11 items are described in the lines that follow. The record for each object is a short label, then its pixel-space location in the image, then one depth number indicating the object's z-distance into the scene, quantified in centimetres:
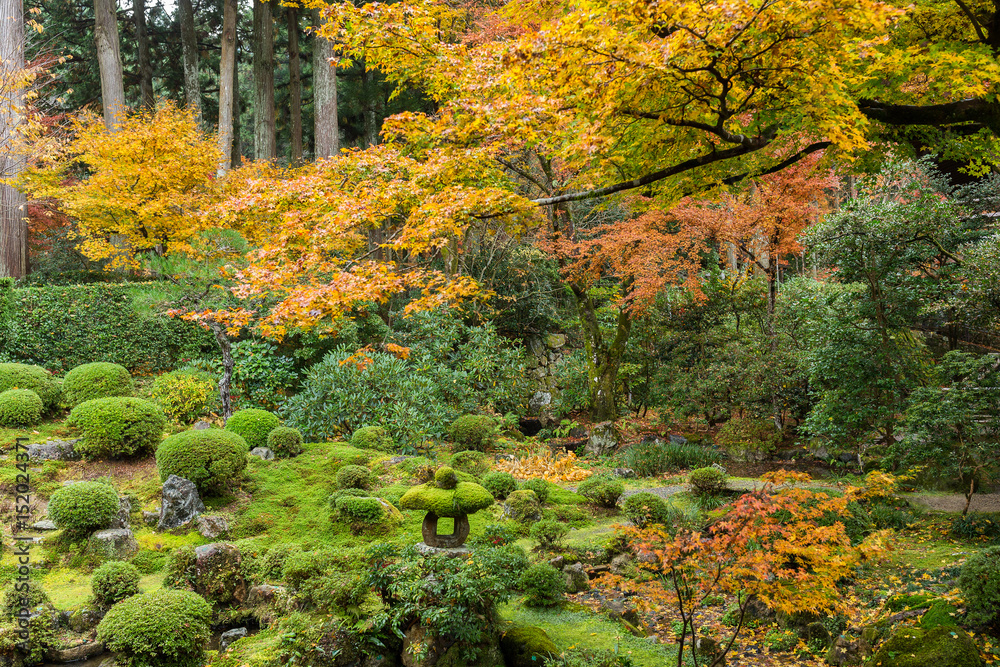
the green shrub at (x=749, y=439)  1023
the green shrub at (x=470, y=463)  825
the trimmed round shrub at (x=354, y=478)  719
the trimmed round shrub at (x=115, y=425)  734
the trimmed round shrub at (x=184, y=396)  895
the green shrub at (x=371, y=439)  865
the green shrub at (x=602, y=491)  756
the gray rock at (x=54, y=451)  739
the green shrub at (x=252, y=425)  818
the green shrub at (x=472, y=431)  980
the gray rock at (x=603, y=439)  1098
